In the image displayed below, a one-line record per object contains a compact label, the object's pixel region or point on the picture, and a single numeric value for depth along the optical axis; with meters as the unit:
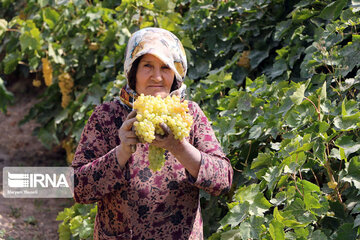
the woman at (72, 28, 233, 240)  5.90
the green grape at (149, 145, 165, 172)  5.80
